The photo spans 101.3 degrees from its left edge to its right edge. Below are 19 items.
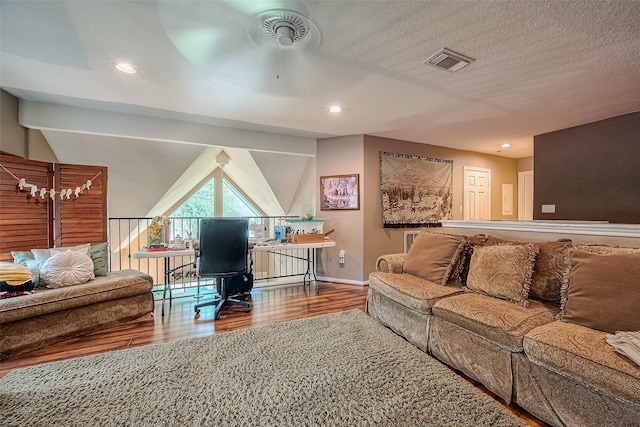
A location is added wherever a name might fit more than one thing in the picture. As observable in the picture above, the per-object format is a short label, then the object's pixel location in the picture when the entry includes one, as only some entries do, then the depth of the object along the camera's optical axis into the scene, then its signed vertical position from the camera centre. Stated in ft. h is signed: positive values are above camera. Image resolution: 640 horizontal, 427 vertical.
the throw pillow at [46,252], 8.54 -1.36
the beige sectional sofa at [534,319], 4.09 -2.23
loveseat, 6.96 -2.89
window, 20.45 +0.69
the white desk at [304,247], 11.96 -1.65
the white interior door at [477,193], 17.52 +1.27
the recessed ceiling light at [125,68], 7.15 +4.03
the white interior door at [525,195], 19.07 +1.26
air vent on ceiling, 6.55 +3.96
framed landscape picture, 14.25 +1.10
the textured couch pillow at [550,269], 6.24 -1.39
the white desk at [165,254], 9.84 -1.62
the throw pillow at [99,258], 9.48 -1.72
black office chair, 9.70 -1.53
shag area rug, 4.77 -3.74
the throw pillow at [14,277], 7.41 -1.88
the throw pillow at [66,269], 8.20 -1.86
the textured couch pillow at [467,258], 8.39 -1.48
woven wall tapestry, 14.80 +1.33
